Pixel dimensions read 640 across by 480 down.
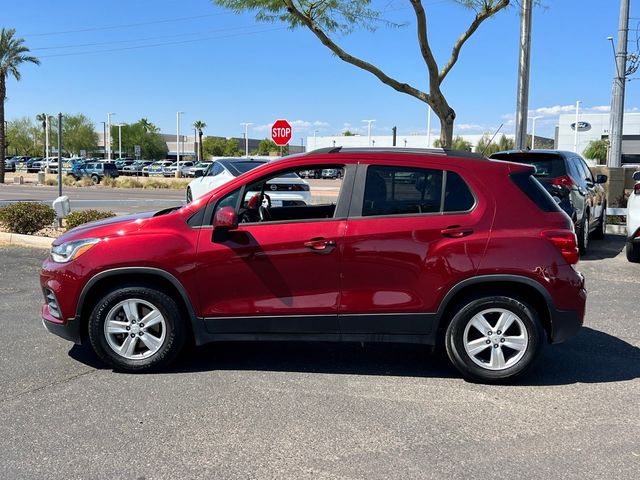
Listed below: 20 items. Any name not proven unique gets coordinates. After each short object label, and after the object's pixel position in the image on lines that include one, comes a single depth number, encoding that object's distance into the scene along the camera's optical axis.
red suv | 4.52
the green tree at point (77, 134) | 96.44
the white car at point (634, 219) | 8.75
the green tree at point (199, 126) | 101.50
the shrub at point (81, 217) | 11.23
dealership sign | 73.88
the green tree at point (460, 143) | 71.99
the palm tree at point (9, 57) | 40.06
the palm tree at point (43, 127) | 103.53
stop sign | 17.16
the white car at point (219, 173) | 12.71
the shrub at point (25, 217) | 12.04
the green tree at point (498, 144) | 58.85
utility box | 11.98
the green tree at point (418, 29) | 12.99
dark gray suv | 9.34
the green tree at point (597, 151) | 67.56
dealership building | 69.62
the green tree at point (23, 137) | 105.12
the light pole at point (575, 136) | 71.40
